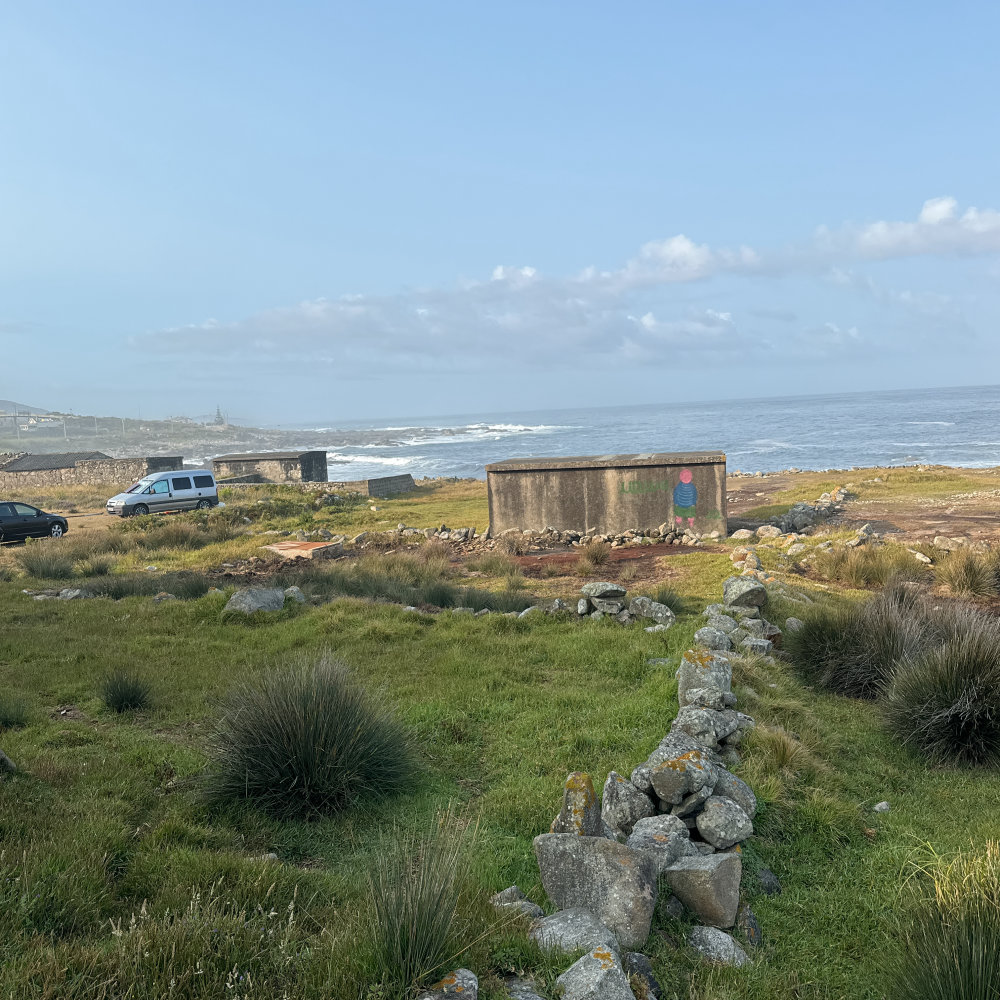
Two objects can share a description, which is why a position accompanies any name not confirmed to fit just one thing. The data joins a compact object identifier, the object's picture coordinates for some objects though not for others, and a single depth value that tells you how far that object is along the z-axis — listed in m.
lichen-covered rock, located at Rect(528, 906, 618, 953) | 3.55
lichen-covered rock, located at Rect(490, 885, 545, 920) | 3.92
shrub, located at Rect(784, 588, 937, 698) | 8.57
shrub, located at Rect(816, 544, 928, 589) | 13.98
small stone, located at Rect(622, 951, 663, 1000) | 3.49
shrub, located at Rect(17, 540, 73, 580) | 16.77
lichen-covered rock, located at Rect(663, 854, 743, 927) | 4.20
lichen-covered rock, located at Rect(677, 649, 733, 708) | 7.16
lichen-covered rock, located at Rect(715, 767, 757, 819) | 5.32
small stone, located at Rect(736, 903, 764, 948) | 4.20
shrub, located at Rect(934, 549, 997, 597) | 12.61
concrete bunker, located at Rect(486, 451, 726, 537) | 20.11
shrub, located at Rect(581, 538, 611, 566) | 16.94
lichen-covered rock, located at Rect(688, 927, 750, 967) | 3.92
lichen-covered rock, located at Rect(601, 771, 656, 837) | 5.13
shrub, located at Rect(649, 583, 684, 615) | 11.94
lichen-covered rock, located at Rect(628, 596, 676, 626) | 10.81
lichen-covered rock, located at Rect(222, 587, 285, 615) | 12.02
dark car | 23.47
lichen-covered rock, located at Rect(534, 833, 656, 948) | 3.98
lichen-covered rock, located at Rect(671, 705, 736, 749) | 6.38
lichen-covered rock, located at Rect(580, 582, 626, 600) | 11.71
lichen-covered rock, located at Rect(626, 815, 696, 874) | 4.57
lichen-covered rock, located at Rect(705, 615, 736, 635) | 9.66
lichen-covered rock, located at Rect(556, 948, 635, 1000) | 3.10
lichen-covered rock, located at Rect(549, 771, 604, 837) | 4.52
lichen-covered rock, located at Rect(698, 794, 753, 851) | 4.91
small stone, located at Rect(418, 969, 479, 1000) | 3.00
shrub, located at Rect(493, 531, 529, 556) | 19.58
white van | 30.20
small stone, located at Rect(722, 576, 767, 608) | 10.91
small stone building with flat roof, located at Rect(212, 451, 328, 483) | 43.62
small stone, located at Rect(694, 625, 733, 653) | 8.71
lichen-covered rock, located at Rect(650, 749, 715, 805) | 5.10
